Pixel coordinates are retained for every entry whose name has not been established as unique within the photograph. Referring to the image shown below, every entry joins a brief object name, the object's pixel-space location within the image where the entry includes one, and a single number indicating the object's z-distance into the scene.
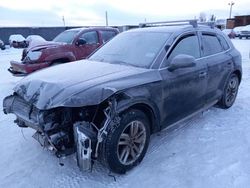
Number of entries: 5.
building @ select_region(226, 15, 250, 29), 37.99
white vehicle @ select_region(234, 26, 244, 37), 27.30
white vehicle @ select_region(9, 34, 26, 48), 17.27
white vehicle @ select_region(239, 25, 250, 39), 25.77
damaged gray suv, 2.11
